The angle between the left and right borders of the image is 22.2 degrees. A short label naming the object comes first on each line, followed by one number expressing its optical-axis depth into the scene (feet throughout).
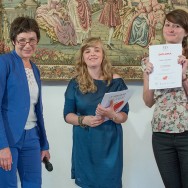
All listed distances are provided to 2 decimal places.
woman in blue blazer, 10.57
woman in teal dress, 11.82
